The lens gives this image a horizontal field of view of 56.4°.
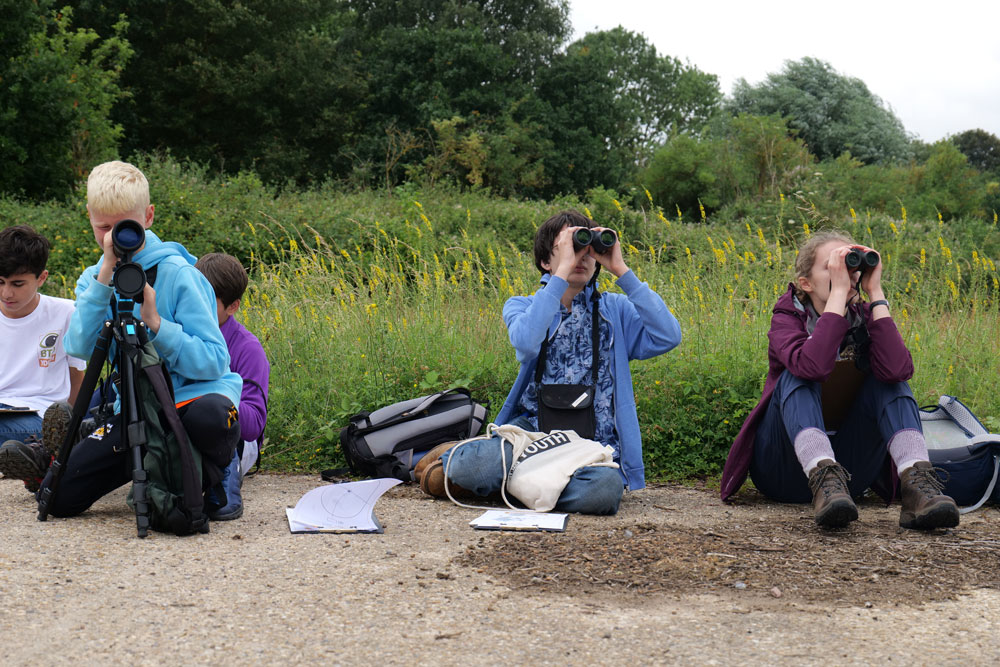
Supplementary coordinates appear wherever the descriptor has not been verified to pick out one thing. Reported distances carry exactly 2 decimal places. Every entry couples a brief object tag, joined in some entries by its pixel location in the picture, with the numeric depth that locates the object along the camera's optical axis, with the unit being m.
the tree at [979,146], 46.38
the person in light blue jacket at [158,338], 3.44
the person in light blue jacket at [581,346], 3.90
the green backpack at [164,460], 3.35
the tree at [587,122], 30.00
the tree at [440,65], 27.98
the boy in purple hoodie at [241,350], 4.19
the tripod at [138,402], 3.29
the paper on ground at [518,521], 3.53
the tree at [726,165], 20.20
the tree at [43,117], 17.45
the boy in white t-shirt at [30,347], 4.61
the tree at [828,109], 35.97
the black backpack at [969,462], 3.93
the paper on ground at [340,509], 3.54
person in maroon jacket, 3.46
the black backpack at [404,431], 4.69
